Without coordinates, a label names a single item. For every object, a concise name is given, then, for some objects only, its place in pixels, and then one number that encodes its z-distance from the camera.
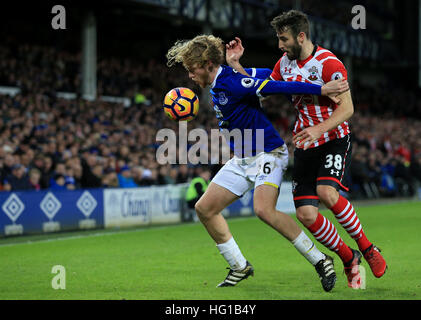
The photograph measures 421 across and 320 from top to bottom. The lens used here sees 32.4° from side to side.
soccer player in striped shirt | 6.96
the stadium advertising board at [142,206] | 16.14
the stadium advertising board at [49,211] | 13.84
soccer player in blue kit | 6.93
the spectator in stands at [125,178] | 17.77
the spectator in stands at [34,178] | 15.12
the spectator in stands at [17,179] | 14.66
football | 7.35
